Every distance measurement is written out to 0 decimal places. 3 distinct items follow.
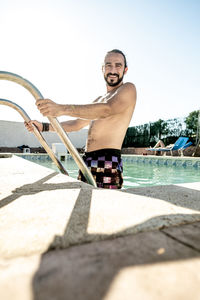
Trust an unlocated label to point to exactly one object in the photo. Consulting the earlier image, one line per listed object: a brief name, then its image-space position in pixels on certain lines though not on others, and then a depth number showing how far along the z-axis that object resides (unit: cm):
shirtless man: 205
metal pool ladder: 139
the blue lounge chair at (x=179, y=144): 1149
